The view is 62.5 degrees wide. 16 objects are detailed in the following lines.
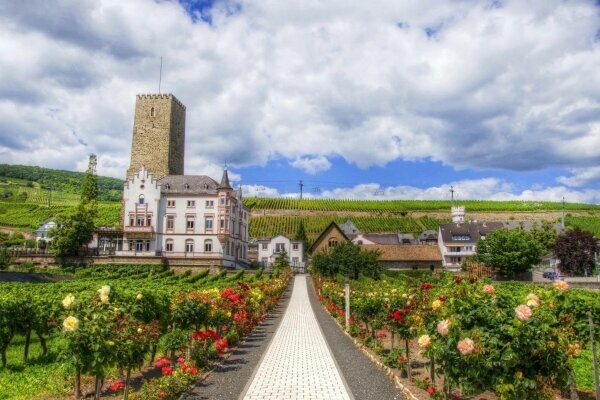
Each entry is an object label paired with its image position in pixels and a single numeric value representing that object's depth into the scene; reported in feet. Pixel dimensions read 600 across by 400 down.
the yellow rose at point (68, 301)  27.25
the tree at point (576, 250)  228.02
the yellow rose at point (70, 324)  24.17
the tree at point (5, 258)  185.57
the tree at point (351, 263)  135.64
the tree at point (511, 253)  221.25
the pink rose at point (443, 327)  21.74
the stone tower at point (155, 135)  248.11
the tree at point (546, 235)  309.22
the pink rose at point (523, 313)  19.48
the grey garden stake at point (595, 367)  23.32
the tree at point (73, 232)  203.62
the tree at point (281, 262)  216.13
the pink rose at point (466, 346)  19.65
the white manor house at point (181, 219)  213.05
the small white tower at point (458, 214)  400.75
